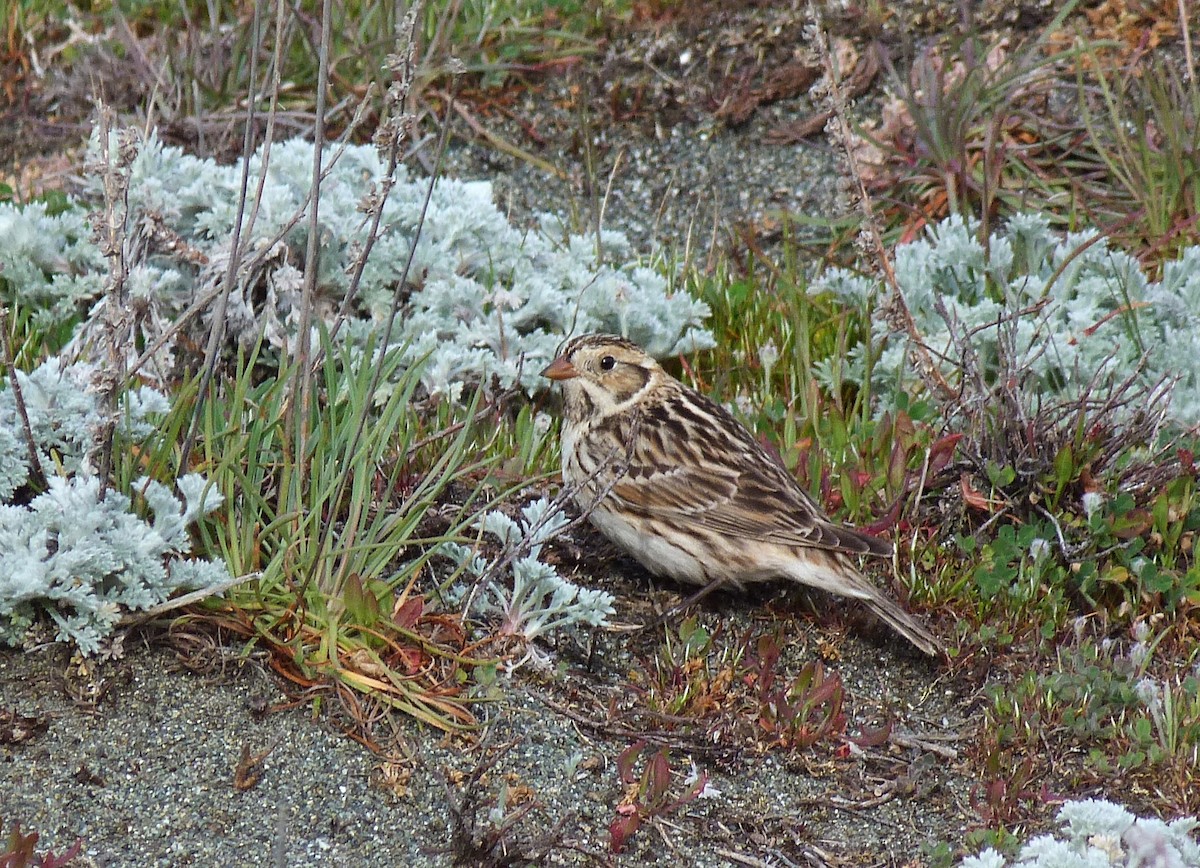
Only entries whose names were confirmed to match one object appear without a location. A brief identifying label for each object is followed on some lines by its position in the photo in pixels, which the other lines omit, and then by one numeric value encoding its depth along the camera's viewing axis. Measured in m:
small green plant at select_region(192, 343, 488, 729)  9.29
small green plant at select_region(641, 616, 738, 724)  9.86
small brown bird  11.05
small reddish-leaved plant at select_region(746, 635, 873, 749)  9.73
